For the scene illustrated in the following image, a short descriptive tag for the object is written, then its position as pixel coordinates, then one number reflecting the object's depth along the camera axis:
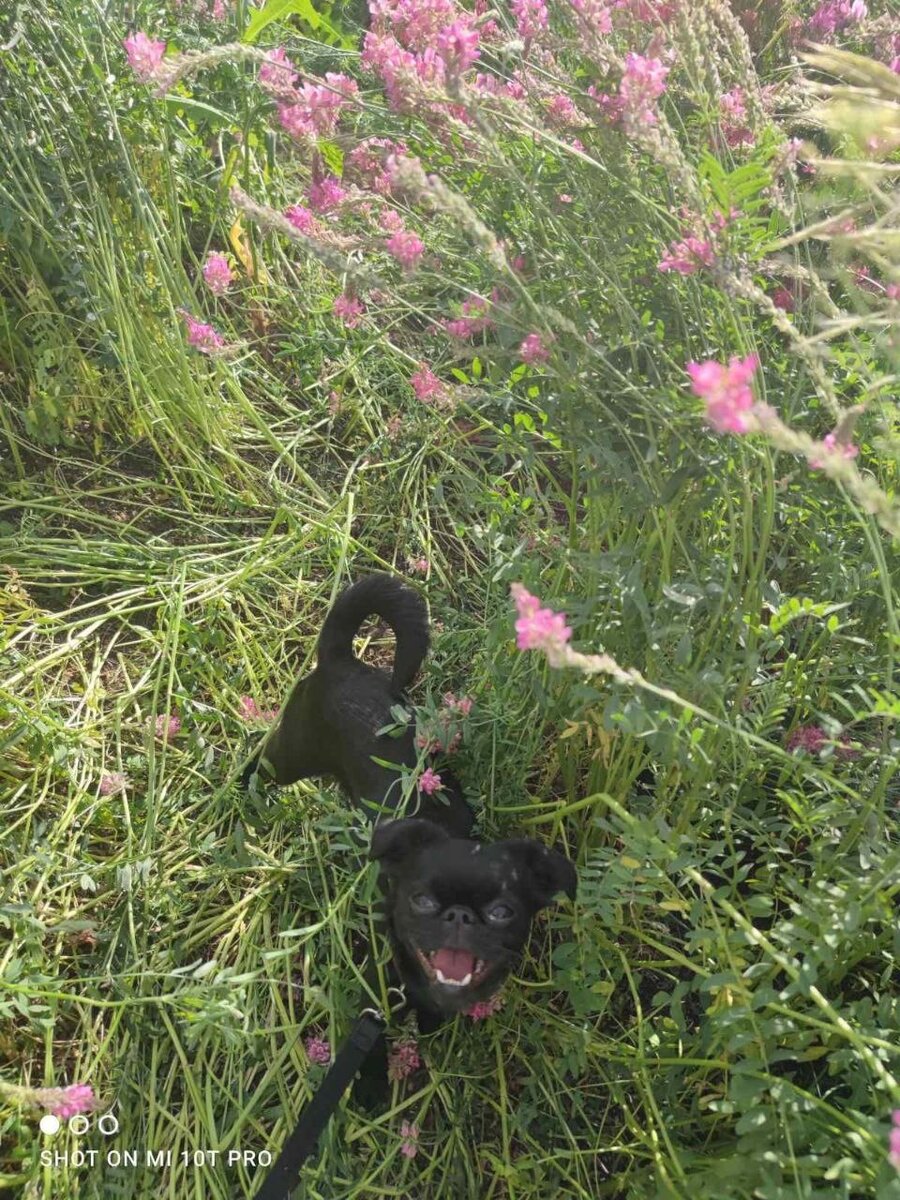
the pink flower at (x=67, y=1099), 1.09
